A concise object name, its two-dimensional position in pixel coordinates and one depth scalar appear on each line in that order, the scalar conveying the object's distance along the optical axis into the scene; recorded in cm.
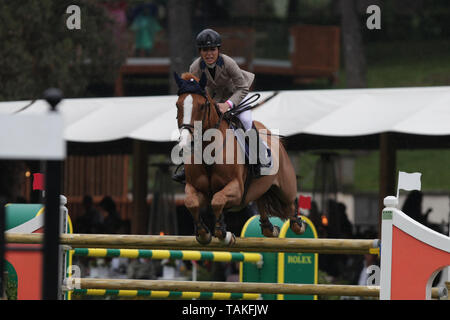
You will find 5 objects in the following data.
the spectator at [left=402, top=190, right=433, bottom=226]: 2653
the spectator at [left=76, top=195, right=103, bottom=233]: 2937
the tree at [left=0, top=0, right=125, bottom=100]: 3372
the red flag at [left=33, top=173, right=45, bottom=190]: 1783
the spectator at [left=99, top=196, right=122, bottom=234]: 2894
